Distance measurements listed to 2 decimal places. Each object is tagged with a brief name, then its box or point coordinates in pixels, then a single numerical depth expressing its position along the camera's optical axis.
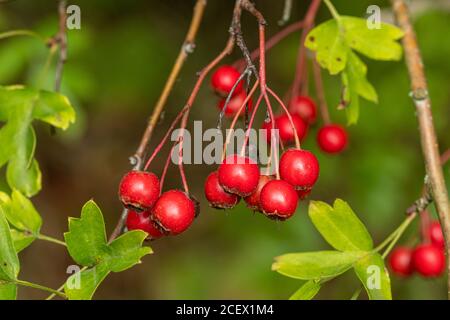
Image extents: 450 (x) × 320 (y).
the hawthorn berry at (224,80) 0.39
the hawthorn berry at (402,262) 0.46
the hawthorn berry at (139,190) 0.35
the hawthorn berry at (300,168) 0.34
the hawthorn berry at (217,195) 0.35
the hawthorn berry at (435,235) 0.45
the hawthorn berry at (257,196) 0.35
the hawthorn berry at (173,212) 0.35
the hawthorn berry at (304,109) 0.43
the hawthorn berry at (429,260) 0.44
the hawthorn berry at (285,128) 0.40
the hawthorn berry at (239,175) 0.34
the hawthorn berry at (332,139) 0.44
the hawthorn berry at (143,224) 0.37
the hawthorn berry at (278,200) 0.34
